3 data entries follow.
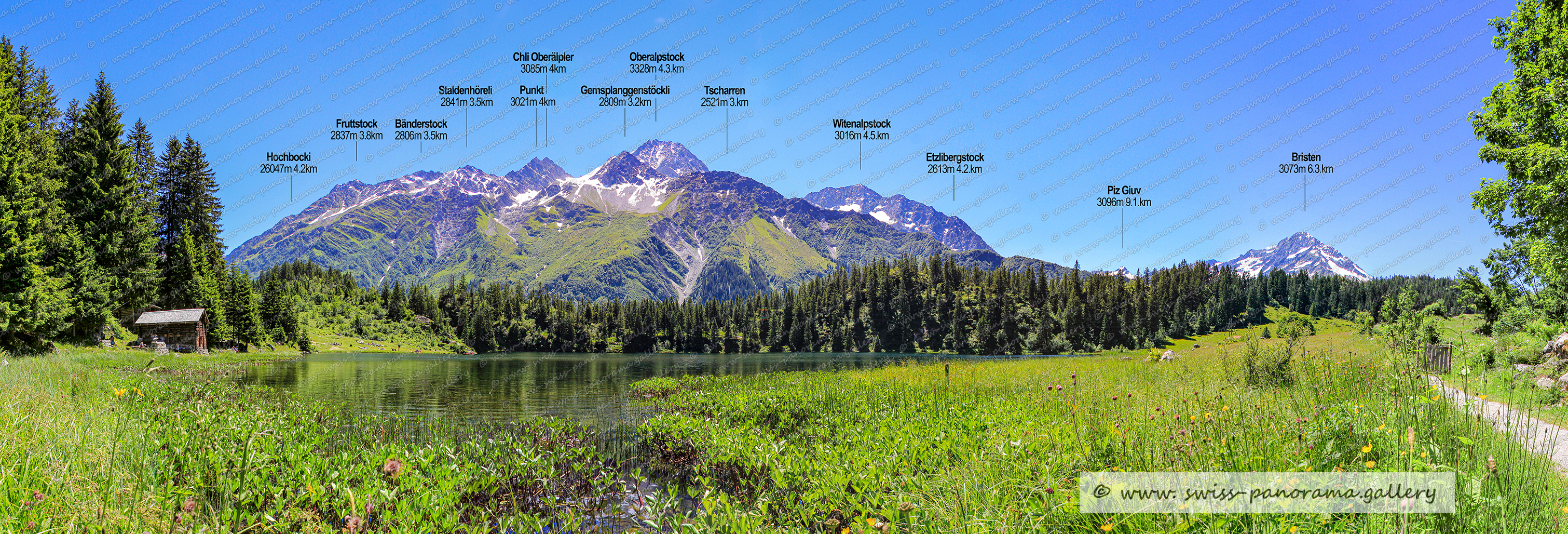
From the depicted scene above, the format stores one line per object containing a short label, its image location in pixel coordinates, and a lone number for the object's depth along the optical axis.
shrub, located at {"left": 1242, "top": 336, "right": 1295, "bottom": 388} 13.16
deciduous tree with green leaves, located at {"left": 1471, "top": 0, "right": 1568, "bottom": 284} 17.55
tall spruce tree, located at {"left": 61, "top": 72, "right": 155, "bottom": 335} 34.88
